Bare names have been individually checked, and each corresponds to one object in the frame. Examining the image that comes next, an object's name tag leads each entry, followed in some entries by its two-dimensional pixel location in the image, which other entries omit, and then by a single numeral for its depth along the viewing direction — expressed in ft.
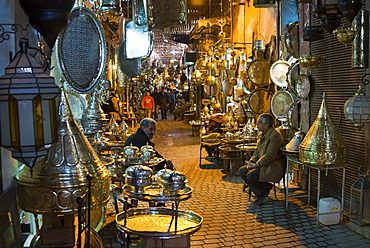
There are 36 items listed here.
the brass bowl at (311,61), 21.33
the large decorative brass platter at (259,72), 32.30
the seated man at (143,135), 20.68
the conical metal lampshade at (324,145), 17.99
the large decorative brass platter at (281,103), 27.32
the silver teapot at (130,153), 18.13
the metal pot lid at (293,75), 25.19
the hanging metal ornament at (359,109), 16.37
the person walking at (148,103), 68.18
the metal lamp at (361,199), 17.11
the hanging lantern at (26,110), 6.69
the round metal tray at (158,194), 11.89
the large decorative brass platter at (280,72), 27.63
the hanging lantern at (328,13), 13.03
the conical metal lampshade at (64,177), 8.62
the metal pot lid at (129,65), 22.58
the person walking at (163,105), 82.89
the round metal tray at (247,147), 26.86
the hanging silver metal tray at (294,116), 25.43
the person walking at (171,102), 90.05
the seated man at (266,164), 21.53
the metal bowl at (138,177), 12.76
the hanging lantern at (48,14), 8.18
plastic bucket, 18.53
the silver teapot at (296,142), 20.56
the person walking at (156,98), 80.94
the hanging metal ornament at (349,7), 12.39
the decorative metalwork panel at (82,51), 12.09
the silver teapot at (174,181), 12.35
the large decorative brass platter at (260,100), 33.30
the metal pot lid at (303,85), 23.65
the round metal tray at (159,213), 11.09
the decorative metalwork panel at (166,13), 16.16
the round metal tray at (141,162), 17.58
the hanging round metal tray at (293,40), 25.20
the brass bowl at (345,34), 16.65
